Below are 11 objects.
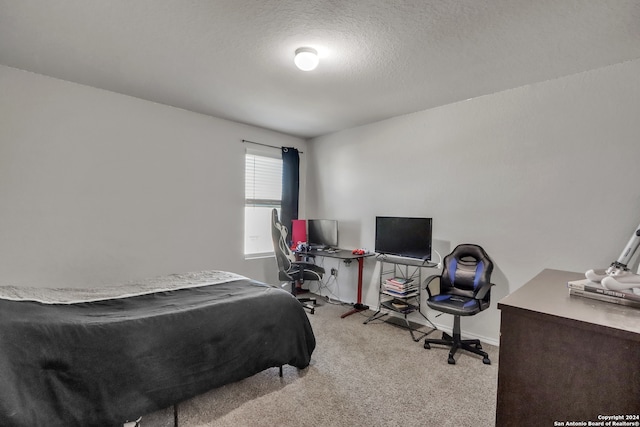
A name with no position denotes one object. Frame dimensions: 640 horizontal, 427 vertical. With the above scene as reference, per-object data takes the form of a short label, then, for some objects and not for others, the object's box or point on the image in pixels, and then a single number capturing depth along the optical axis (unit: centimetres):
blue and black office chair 270
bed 143
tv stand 344
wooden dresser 114
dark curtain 471
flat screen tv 334
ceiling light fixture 225
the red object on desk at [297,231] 464
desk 380
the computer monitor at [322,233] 434
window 441
